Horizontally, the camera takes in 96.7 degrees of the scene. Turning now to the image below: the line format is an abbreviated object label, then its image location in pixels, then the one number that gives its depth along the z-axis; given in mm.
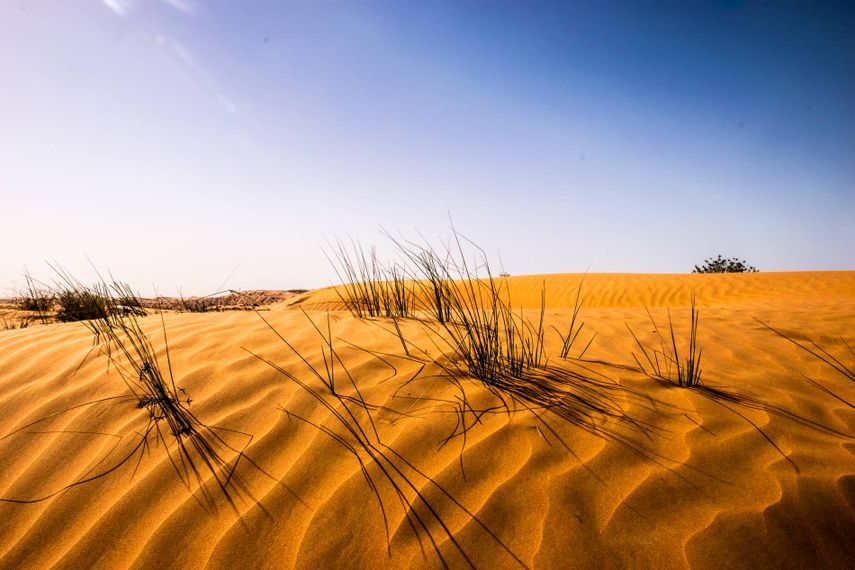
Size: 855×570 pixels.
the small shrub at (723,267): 23281
